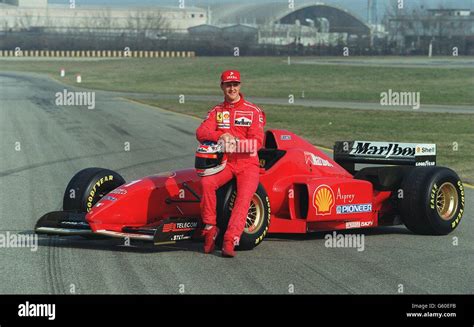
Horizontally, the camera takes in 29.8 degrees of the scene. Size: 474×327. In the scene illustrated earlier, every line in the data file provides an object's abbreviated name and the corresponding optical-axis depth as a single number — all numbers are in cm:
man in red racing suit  899
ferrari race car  924
